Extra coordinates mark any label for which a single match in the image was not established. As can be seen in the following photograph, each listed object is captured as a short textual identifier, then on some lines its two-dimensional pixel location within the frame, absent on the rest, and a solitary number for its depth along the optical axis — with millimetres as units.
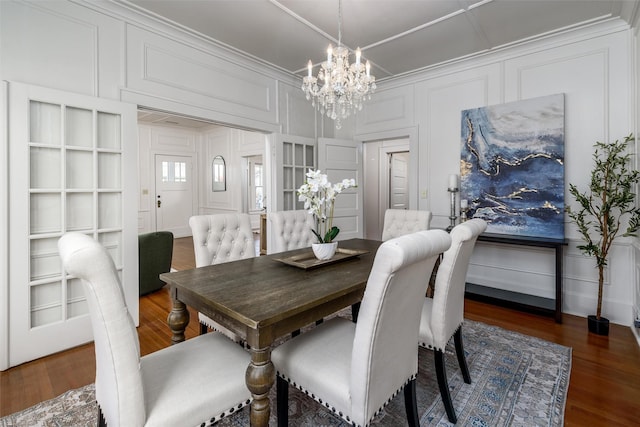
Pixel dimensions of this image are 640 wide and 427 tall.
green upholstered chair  3469
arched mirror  7570
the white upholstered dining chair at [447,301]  1584
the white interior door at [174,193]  7293
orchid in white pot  1958
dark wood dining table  1160
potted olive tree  2664
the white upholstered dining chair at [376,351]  1060
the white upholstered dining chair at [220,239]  2145
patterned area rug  1623
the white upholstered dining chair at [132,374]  943
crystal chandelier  2340
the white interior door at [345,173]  4352
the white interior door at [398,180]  6633
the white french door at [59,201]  2168
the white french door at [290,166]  4047
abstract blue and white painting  3145
